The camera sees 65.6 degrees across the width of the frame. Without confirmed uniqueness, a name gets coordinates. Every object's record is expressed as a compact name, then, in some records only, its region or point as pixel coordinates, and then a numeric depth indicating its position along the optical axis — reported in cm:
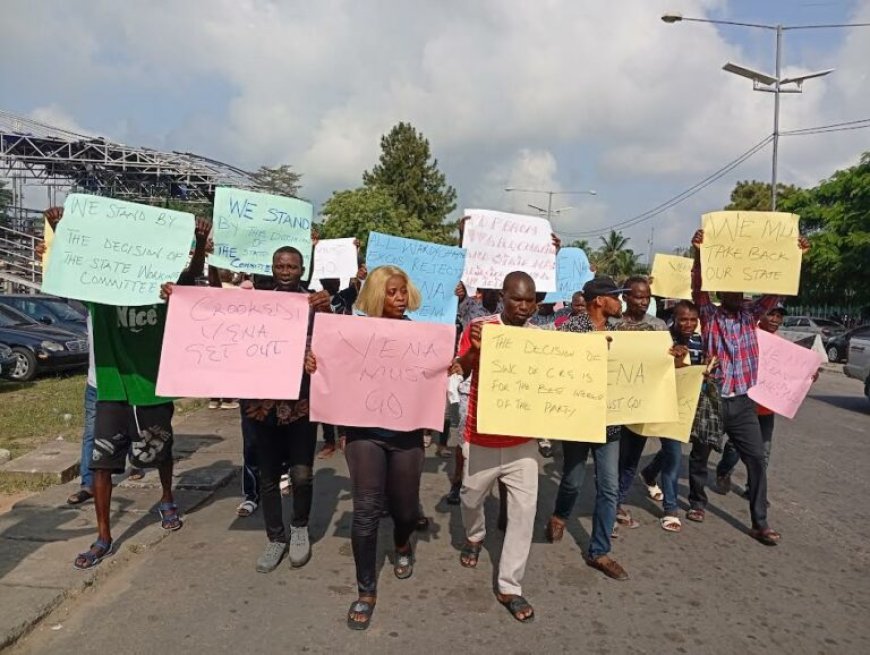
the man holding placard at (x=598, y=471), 416
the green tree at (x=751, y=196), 4028
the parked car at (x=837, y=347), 2067
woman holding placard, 349
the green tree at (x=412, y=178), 4803
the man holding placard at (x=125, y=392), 409
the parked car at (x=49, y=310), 1384
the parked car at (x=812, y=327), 2250
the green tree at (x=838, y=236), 2072
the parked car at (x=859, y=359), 1221
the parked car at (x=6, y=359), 1078
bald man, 362
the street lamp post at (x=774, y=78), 1814
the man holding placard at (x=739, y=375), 482
